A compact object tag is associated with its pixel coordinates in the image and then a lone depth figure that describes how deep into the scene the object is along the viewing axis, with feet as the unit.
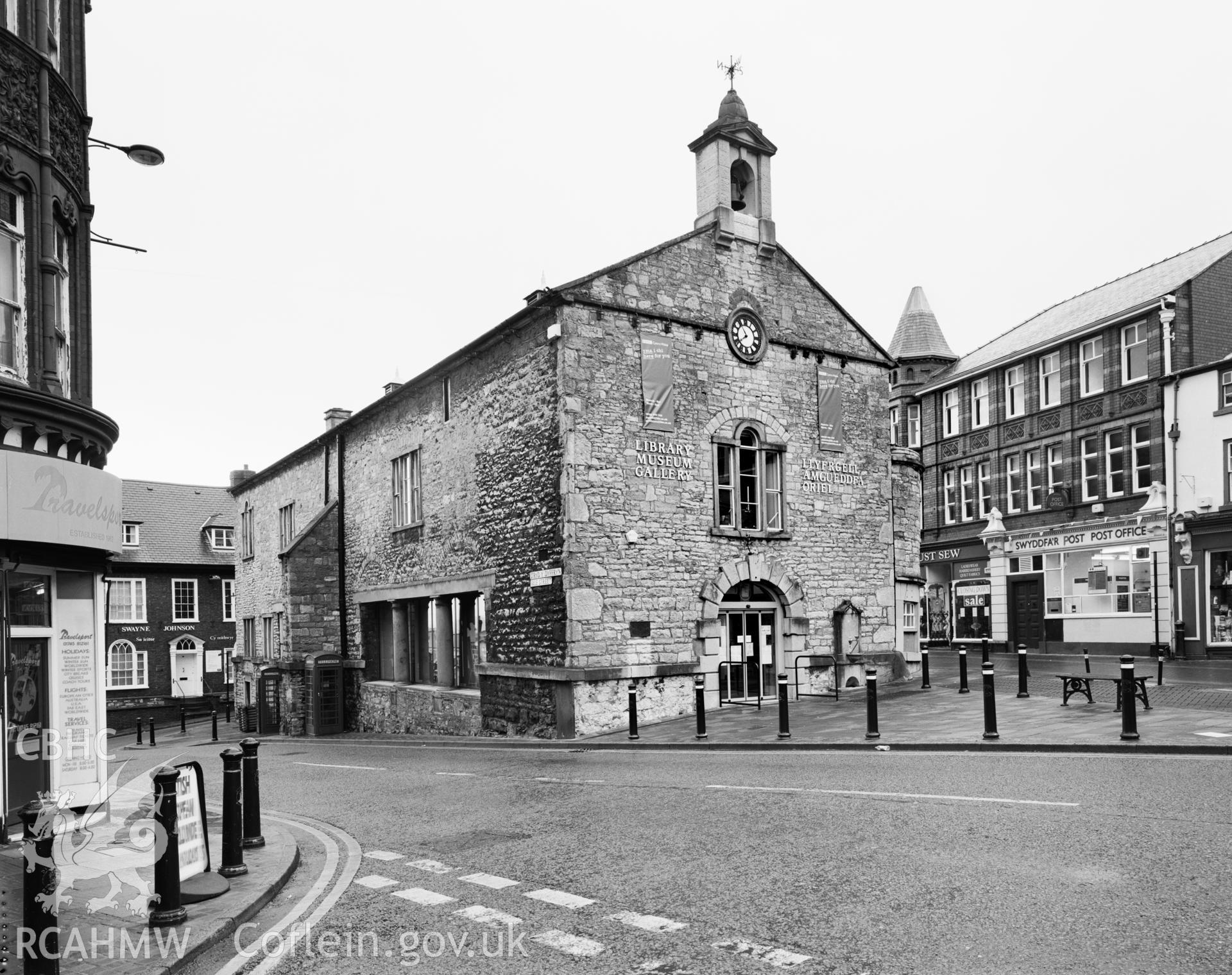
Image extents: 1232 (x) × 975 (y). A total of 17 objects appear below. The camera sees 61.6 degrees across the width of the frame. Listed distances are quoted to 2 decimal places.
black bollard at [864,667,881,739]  48.29
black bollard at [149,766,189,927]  21.58
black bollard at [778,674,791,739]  50.42
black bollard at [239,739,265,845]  28.78
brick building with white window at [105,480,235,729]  150.82
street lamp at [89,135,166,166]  37.76
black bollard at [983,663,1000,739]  44.87
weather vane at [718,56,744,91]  72.95
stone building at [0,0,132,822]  31.81
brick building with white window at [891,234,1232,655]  104.83
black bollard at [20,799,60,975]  16.89
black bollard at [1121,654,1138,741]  41.42
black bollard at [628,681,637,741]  57.26
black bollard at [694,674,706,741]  54.13
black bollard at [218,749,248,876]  25.84
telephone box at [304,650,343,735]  93.50
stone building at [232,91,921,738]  62.49
